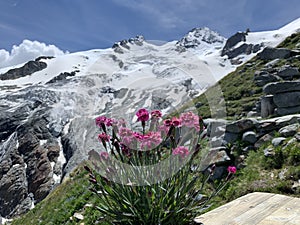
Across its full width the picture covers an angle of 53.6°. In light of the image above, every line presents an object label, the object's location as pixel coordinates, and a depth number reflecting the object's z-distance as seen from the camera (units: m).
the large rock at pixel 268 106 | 8.55
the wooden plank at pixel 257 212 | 1.94
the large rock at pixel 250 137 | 6.32
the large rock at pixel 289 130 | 5.71
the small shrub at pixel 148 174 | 1.61
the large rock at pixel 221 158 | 5.79
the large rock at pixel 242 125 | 6.74
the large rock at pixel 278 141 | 5.53
